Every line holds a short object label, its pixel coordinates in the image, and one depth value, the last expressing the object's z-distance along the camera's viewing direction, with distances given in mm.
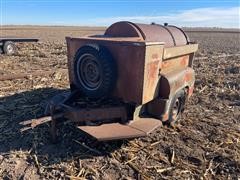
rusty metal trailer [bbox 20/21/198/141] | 2439
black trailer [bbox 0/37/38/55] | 8664
